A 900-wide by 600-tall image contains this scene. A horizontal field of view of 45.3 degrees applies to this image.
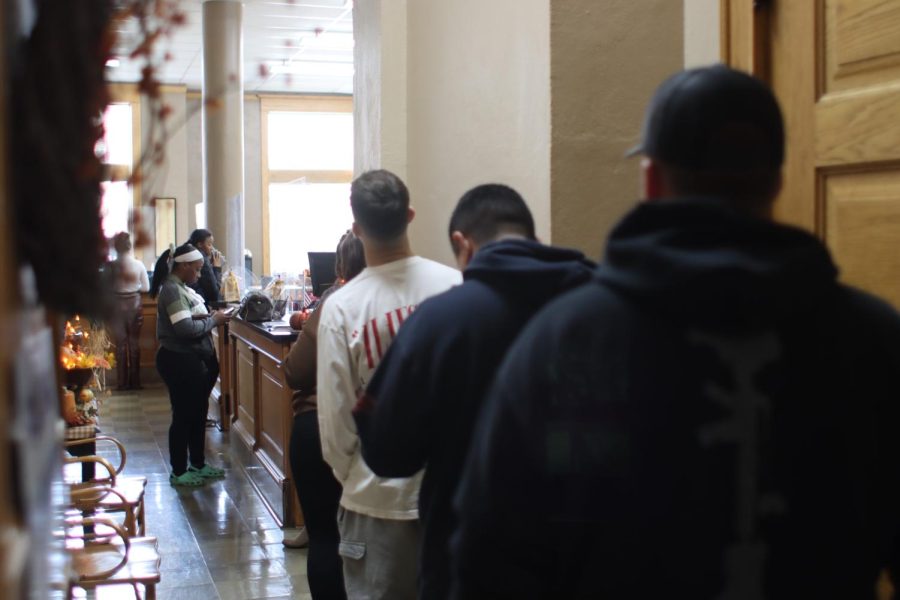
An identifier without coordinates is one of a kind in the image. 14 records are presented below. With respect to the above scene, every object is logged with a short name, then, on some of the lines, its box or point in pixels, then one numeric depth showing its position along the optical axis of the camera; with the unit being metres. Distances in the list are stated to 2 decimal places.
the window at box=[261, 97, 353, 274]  21.47
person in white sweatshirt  3.04
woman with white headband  7.13
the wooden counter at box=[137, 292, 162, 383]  12.54
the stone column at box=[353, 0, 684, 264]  3.54
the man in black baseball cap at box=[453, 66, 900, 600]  1.27
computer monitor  7.57
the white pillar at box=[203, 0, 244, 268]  12.73
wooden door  2.15
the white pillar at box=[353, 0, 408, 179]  4.97
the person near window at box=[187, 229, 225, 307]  9.48
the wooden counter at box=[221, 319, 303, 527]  6.43
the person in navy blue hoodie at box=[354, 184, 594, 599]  2.21
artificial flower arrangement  5.33
